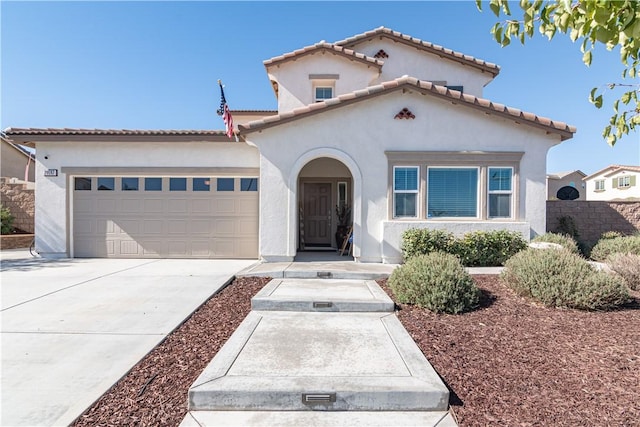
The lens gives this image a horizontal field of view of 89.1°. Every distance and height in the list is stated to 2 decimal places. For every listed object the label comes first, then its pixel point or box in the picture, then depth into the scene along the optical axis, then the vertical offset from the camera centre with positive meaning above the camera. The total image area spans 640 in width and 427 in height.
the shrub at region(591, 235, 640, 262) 9.36 -1.03
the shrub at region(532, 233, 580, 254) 9.03 -0.81
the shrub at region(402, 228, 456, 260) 9.00 -0.87
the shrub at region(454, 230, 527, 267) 9.03 -1.03
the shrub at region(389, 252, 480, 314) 5.73 -1.39
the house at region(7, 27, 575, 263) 9.58 +1.21
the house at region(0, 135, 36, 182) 21.61 +3.28
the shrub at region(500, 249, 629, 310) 5.67 -1.29
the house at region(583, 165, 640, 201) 34.66 +3.46
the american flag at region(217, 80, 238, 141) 10.30 +3.10
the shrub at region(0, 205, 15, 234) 13.38 -0.55
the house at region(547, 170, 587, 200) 36.81 +3.69
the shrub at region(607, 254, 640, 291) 6.88 -1.21
